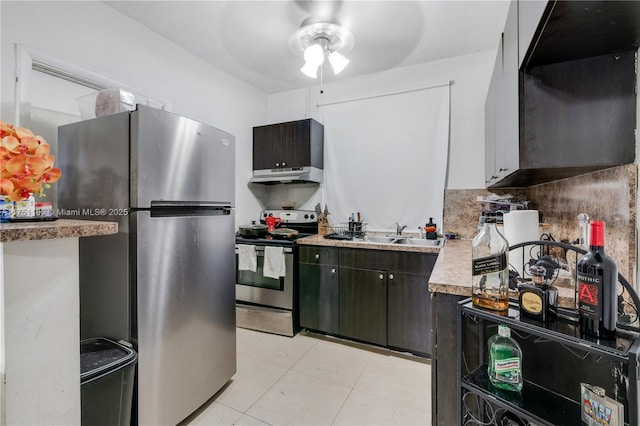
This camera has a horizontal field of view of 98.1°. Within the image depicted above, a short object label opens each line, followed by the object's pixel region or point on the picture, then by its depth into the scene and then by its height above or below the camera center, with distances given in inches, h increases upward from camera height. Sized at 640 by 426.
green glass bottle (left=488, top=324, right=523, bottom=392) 36.1 -20.0
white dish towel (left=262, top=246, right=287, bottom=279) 103.7 -18.7
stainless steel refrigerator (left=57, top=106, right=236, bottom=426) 53.7 -6.7
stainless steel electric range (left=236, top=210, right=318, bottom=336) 104.0 -31.0
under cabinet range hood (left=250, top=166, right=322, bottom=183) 120.2 +17.1
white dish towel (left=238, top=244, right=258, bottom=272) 108.0 -17.5
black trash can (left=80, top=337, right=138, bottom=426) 44.0 -28.1
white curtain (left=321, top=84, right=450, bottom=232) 108.7 +23.0
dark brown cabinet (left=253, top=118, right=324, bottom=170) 120.3 +30.9
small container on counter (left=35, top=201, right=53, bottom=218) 39.3 +0.6
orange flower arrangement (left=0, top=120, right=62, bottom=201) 31.2 +6.1
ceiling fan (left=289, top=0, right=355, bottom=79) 76.4 +53.0
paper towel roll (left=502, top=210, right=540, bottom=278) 50.8 -3.5
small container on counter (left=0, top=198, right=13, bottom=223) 34.6 +0.6
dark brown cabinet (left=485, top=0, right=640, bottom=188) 33.0 +18.0
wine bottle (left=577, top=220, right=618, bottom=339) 27.5 -8.0
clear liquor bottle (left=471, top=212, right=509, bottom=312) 36.8 -7.8
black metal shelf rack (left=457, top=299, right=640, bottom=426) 26.8 -21.7
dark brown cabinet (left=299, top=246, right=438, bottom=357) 87.1 -28.1
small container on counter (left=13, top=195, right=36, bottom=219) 36.8 +0.8
